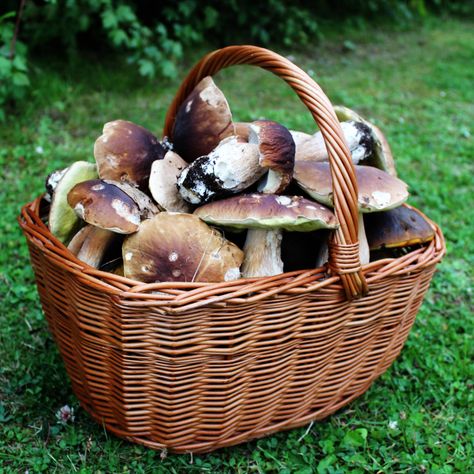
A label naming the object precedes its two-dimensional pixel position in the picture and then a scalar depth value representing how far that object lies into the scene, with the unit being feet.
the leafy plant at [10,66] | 9.34
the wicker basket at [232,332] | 3.94
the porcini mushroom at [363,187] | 4.46
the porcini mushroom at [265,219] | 4.06
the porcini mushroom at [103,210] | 4.22
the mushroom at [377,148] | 5.40
